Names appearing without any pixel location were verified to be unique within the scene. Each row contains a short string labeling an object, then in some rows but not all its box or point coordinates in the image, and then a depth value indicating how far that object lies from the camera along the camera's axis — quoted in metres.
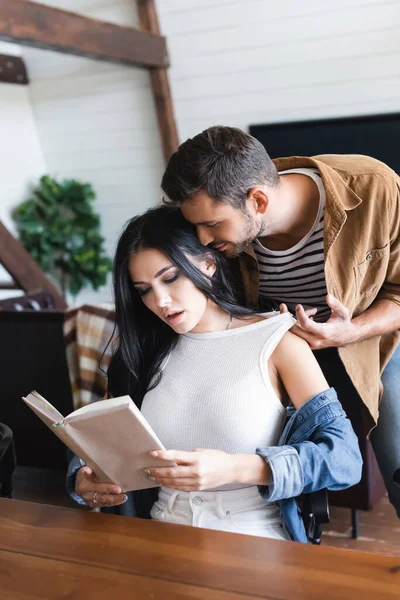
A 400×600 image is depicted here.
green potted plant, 5.98
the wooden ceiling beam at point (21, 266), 5.05
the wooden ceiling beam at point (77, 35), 4.12
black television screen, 5.00
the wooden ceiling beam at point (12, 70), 5.94
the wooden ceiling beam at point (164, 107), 5.62
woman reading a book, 1.38
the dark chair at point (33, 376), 2.95
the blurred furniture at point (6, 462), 1.59
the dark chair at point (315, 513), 1.42
